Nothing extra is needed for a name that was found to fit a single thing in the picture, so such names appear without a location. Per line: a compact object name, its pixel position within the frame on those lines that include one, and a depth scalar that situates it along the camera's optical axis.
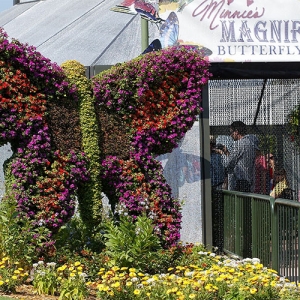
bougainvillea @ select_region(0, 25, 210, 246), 12.98
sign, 15.98
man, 18.03
